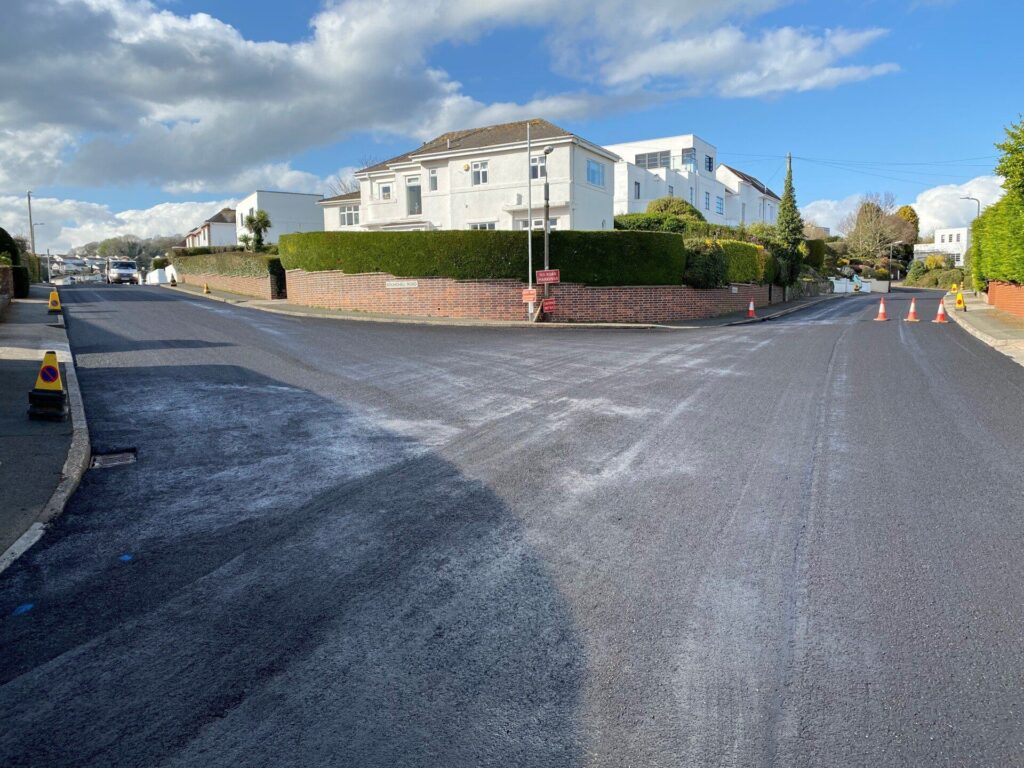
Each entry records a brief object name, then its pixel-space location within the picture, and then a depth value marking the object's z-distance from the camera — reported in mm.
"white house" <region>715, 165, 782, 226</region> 65500
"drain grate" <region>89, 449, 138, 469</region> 6762
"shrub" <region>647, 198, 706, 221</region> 42322
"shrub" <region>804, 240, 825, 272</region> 51000
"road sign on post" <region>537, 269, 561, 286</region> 23625
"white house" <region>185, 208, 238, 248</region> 73062
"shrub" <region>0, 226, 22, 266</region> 30344
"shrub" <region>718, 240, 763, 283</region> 29266
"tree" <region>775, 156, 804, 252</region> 41647
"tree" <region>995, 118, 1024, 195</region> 16812
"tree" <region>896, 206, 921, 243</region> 91062
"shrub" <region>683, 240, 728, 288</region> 26828
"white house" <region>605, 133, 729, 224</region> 48344
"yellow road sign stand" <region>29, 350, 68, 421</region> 7848
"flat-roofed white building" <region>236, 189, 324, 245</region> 59662
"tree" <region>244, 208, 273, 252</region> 43406
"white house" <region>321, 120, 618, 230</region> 34438
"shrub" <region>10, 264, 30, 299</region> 26889
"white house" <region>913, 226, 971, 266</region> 96688
